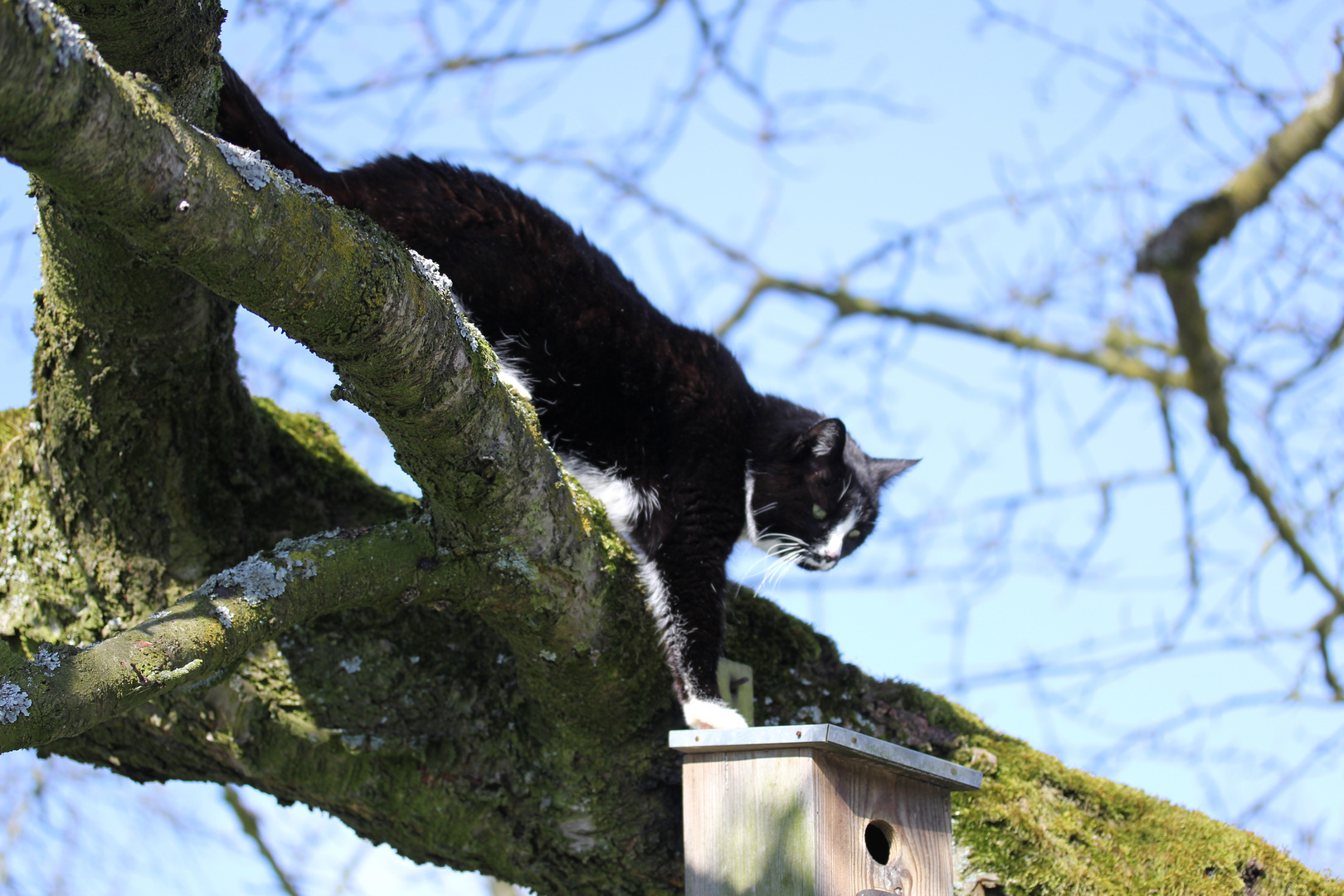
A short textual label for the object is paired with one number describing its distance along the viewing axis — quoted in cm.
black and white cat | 278
